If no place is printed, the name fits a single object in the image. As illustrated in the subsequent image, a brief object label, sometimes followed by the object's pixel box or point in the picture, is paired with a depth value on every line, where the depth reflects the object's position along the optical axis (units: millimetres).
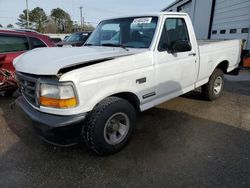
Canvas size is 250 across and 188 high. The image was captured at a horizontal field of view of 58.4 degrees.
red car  5000
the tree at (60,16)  62719
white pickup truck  2525
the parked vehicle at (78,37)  11660
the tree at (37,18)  56531
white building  9578
